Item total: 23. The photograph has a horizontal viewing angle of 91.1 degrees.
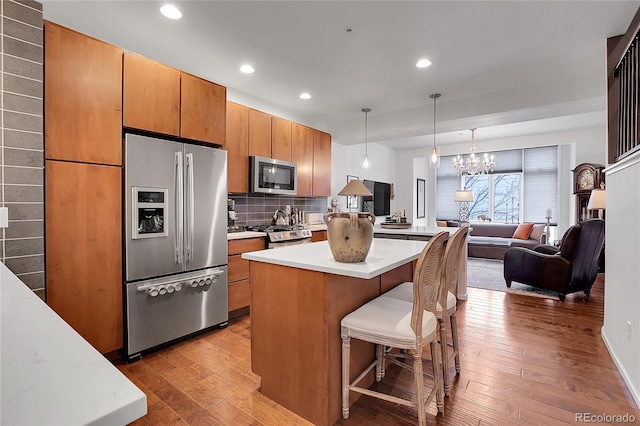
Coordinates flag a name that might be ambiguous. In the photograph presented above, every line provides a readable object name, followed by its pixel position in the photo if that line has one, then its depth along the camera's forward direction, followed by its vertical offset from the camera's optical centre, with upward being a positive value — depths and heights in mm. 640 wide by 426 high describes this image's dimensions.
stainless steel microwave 3822 +472
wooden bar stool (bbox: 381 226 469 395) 1804 -547
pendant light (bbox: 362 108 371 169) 4789 +1498
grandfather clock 5668 +555
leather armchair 3756 -627
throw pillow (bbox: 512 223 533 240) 6809 -405
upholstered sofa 6539 -596
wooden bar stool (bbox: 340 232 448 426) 1513 -575
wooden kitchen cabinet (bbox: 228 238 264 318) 3243 -683
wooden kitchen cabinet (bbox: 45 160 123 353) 2102 -258
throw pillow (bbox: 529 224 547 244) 6643 -414
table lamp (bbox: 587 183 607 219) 4294 +178
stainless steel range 3600 -272
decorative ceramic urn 1694 -129
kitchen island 1678 -627
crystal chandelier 6655 +1080
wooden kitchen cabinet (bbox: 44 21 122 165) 2070 +801
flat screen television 7254 +322
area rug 4302 -1078
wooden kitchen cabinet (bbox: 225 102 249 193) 3586 +753
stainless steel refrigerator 2436 -242
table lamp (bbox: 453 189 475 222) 7422 +391
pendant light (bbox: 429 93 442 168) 4123 +812
